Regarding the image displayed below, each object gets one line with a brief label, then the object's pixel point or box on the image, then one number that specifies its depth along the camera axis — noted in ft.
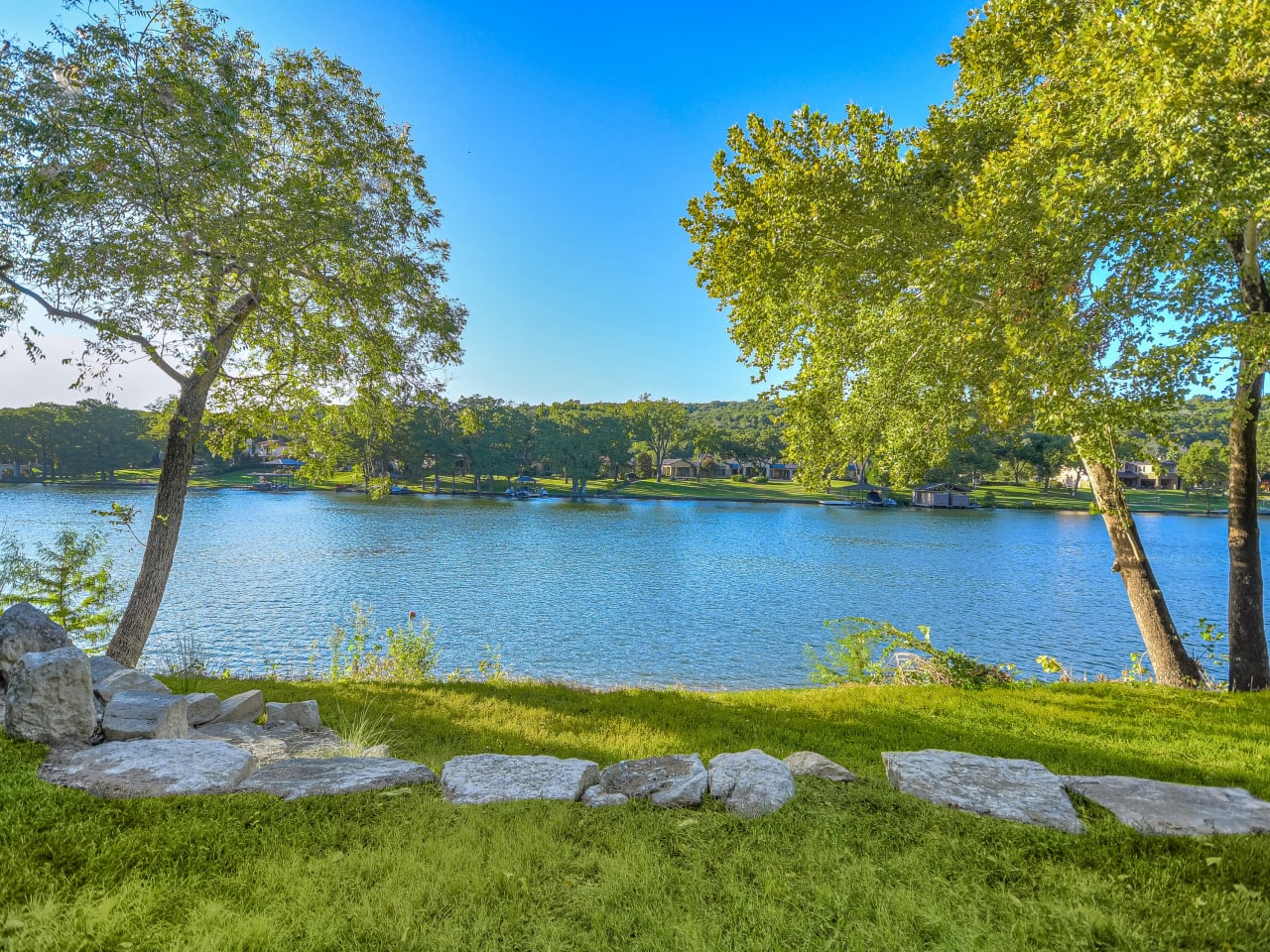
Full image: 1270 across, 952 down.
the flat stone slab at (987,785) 11.12
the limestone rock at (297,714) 19.88
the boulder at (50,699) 13.08
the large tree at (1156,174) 15.49
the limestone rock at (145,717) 13.87
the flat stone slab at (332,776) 11.95
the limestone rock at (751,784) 11.53
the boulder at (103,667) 17.48
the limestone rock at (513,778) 12.10
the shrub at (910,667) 27.37
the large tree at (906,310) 20.03
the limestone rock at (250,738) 16.08
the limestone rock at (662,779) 11.89
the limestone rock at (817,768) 13.25
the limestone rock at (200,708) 18.10
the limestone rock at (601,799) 11.78
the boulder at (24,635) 15.48
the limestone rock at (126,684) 16.14
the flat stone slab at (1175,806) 10.45
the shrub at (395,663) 30.96
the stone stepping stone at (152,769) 11.35
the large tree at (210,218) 18.29
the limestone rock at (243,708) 19.20
